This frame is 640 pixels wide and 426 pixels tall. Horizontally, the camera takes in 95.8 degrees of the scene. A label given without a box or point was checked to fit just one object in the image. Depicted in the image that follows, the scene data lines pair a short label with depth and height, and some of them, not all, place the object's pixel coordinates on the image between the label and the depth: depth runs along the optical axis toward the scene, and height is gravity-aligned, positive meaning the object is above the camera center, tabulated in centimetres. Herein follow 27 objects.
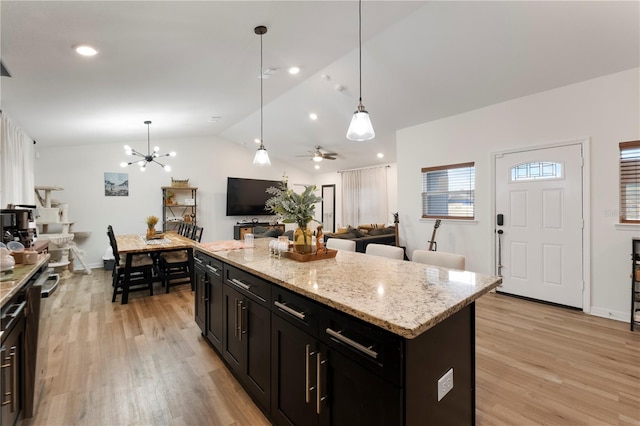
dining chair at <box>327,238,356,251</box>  277 -35
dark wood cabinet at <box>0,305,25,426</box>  130 -77
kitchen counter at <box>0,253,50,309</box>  128 -36
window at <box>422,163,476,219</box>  445 +29
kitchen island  106 -59
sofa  500 -49
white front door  346 -18
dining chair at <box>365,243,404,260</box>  238 -36
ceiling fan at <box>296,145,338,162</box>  645 +123
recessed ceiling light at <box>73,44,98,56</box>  226 +129
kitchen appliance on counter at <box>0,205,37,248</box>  235 -13
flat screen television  791 +40
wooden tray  206 -34
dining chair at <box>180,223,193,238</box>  570 -42
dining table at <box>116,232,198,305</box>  387 -51
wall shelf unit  696 +10
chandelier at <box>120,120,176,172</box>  477 +108
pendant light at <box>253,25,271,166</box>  318 +57
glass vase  213 -23
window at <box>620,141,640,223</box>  303 +28
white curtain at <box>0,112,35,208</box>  334 +61
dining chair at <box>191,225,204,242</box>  519 -42
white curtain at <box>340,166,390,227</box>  757 +36
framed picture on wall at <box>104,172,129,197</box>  632 +57
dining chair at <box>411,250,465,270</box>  208 -38
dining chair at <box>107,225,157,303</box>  396 -85
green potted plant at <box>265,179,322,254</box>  211 +0
